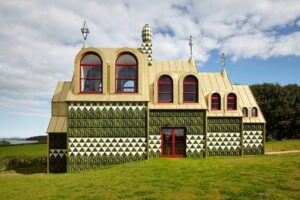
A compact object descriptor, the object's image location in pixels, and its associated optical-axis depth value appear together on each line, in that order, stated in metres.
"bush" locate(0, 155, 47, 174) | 20.33
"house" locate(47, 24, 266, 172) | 16.45
